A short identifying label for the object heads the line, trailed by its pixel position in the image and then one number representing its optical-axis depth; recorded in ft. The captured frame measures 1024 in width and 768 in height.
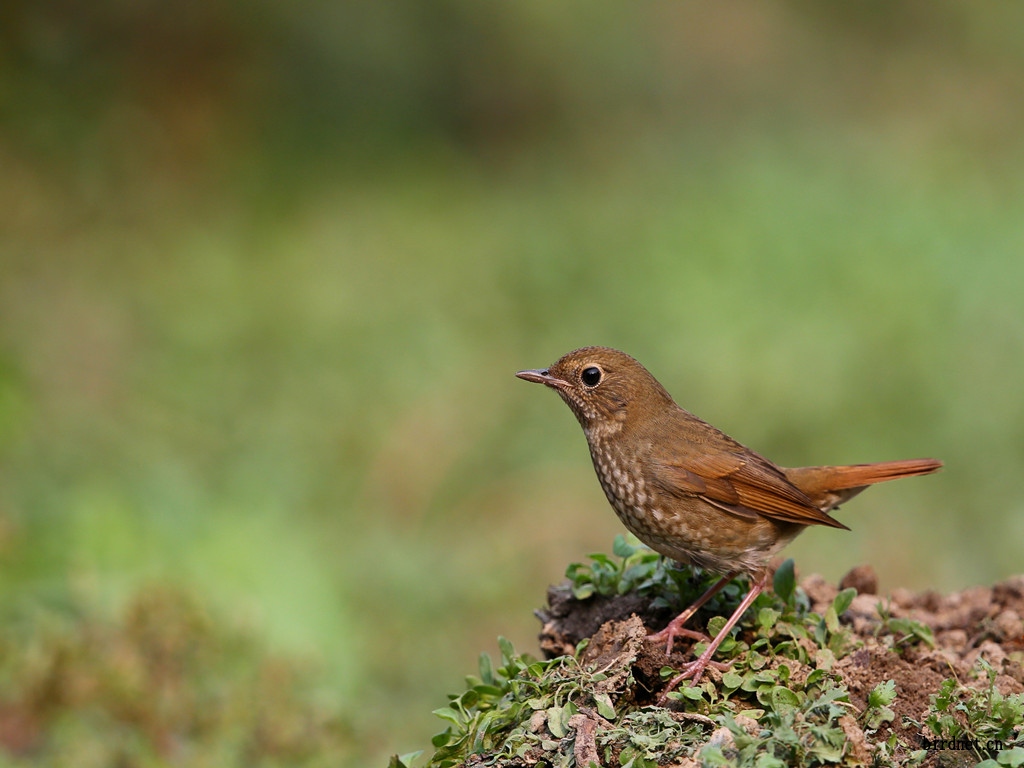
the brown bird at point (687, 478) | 27.04
